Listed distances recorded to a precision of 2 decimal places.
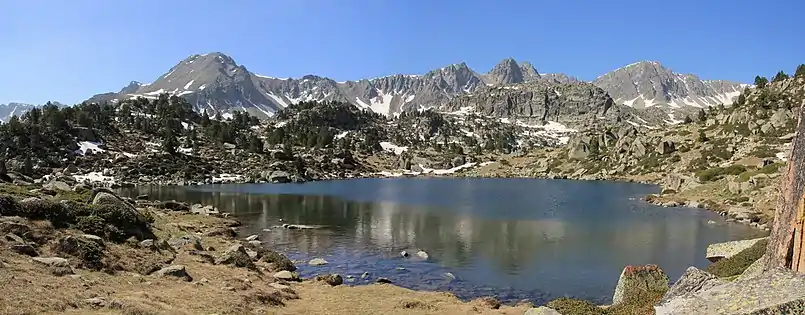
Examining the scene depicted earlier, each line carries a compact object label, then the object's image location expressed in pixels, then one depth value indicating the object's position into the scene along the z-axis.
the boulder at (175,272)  26.66
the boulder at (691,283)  13.19
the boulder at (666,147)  164.00
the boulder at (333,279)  34.28
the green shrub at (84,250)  24.88
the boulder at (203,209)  72.15
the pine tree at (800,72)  160.50
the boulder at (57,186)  47.00
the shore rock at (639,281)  21.72
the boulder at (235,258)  34.62
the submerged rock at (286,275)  34.31
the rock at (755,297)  9.21
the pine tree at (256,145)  191.38
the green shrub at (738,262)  22.97
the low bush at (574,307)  20.22
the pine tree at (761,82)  183.73
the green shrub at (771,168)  85.25
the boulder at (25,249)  23.17
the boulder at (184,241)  37.09
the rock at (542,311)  20.25
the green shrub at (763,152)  116.12
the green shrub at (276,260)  38.34
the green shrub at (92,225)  30.62
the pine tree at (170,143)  163.00
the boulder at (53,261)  22.53
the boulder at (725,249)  27.94
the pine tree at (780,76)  175.50
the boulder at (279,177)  154.88
